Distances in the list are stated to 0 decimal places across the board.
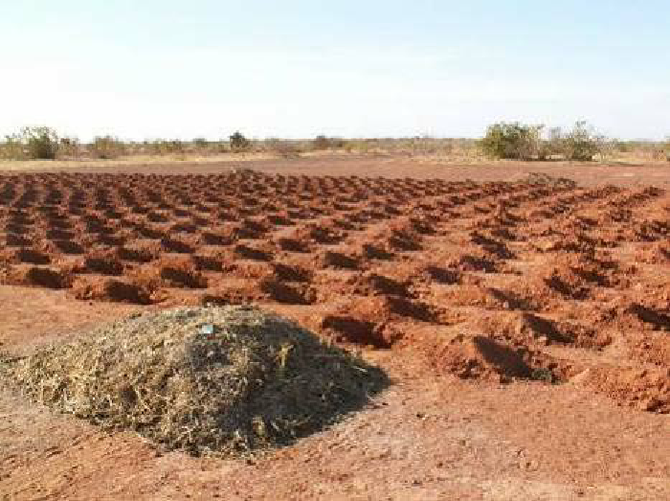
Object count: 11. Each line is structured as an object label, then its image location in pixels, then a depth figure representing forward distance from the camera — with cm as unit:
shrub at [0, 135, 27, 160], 4662
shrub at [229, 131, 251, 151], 6131
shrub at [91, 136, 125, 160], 5190
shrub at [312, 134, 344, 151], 6412
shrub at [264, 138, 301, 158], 4950
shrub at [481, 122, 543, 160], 3800
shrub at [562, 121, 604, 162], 3788
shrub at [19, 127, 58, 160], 4619
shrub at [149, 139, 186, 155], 5587
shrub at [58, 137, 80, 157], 5004
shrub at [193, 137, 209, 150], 6819
